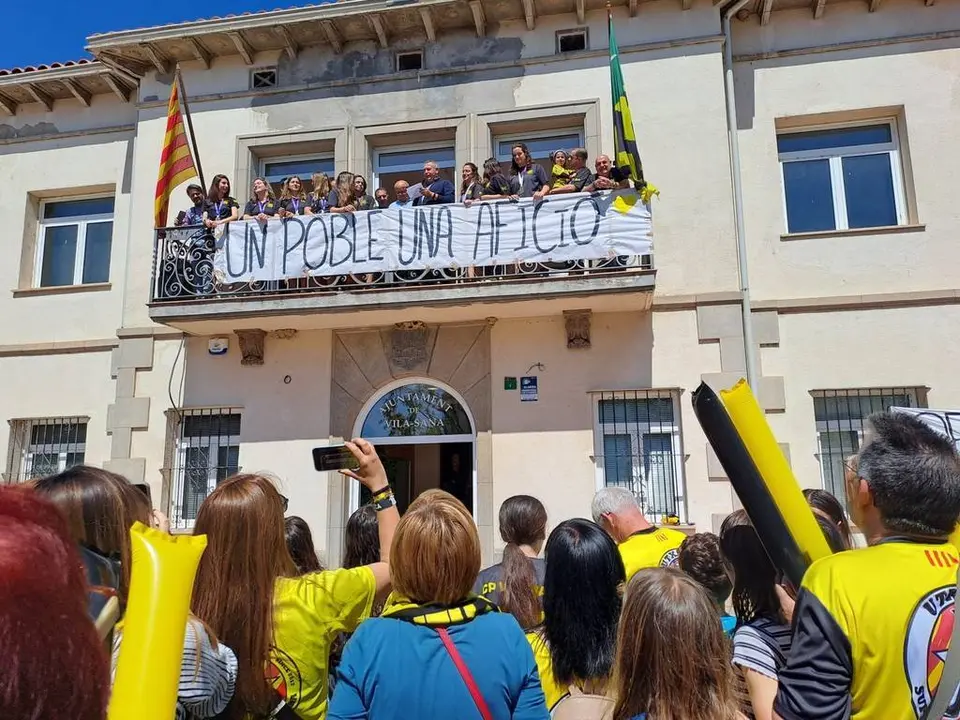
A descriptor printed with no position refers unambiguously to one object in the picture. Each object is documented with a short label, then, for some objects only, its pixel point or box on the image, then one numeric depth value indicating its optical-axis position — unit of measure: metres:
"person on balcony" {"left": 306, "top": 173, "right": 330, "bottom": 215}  9.25
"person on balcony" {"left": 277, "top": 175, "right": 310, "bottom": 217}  9.34
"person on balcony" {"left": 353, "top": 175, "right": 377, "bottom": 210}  9.18
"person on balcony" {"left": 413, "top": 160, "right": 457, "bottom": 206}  8.96
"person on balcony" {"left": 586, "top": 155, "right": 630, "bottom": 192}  8.43
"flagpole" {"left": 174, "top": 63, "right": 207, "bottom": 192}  9.66
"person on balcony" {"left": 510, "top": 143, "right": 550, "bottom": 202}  8.70
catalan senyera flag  9.38
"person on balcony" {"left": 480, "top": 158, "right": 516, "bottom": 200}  8.80
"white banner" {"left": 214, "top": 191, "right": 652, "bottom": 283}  8.39
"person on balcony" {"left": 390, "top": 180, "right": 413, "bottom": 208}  8.98
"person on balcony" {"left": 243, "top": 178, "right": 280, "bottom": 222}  9.22
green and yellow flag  8.37
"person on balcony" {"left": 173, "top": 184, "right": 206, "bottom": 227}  9.62
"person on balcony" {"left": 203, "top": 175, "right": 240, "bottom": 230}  9.45
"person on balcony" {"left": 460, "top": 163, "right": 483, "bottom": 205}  8.88
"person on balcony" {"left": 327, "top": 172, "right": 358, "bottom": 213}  9.12
